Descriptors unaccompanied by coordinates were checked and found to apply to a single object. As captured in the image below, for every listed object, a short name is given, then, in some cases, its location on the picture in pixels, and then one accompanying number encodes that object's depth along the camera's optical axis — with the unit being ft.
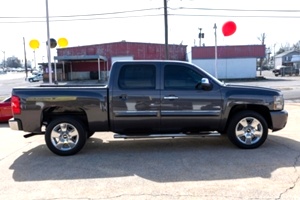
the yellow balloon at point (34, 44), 54.39
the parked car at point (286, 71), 178.70
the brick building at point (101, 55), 147.95
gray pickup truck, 20.67
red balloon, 48.06
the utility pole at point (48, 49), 54.24
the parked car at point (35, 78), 193.57
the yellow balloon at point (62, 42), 58.66
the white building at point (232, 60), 144.87
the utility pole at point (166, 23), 84.44
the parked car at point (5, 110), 35.24
